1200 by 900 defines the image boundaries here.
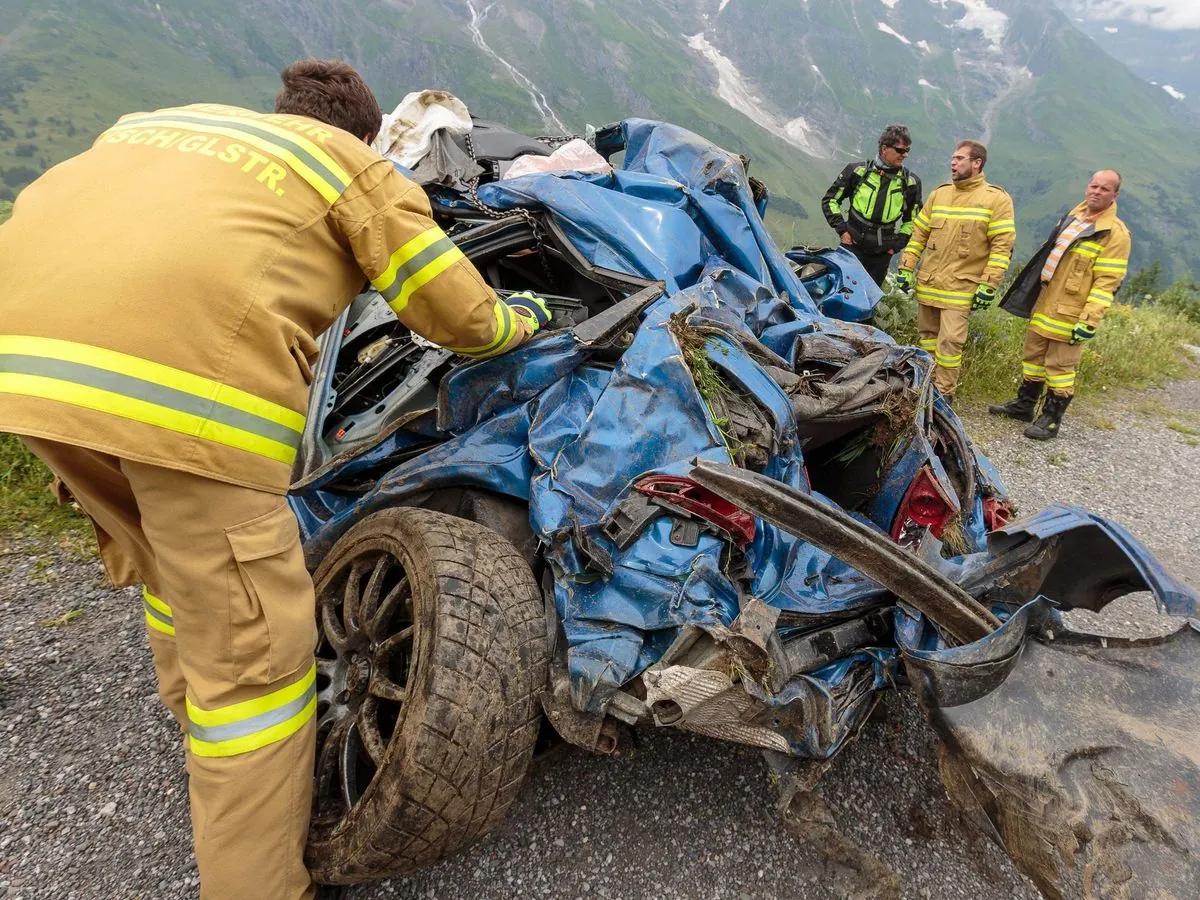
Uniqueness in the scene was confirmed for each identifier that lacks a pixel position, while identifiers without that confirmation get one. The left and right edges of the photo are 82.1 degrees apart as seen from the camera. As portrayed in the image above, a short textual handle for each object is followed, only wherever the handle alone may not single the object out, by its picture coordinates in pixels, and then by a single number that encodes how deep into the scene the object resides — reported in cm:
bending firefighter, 141
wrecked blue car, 150
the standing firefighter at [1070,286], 525
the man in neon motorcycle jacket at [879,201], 615
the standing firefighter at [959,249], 543
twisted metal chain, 292
